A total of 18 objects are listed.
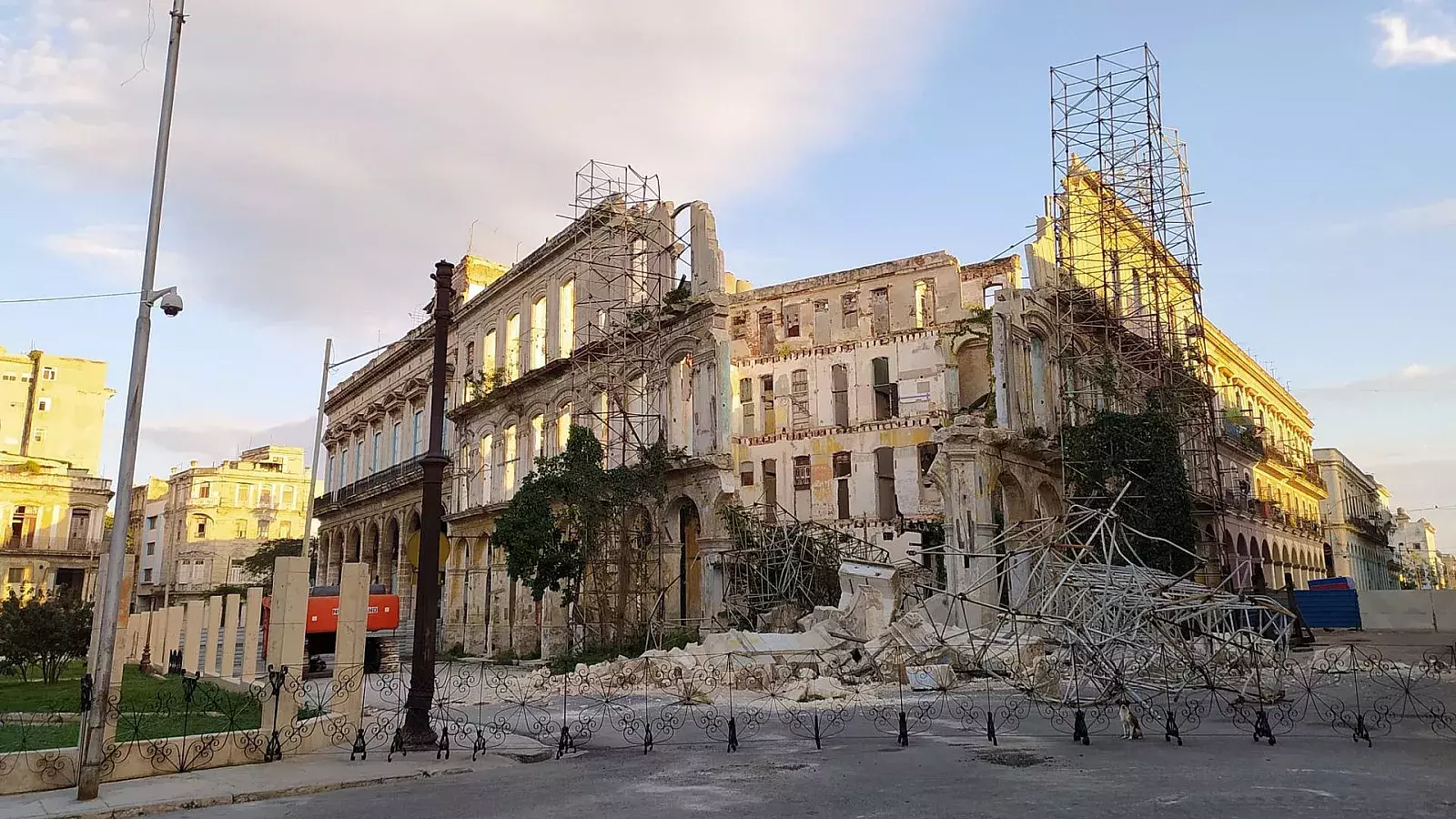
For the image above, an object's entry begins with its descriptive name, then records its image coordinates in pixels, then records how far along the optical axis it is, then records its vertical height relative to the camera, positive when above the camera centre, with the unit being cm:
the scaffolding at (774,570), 2606 +119
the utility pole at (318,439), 3002 +566
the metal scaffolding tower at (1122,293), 3175 +1006
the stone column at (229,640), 2011 -39
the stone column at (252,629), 1764 -17
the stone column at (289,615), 1206 +5
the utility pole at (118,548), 901 +65
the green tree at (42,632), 2016 -21
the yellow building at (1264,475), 4462 +711
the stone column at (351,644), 1284 -32
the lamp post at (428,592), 1171 +30
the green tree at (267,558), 6075 +360
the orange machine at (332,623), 2441 -10
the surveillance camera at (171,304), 979 +296
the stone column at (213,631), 2145 -23
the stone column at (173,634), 2589 -36
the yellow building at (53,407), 6384 +1341
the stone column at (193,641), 2180 -44
